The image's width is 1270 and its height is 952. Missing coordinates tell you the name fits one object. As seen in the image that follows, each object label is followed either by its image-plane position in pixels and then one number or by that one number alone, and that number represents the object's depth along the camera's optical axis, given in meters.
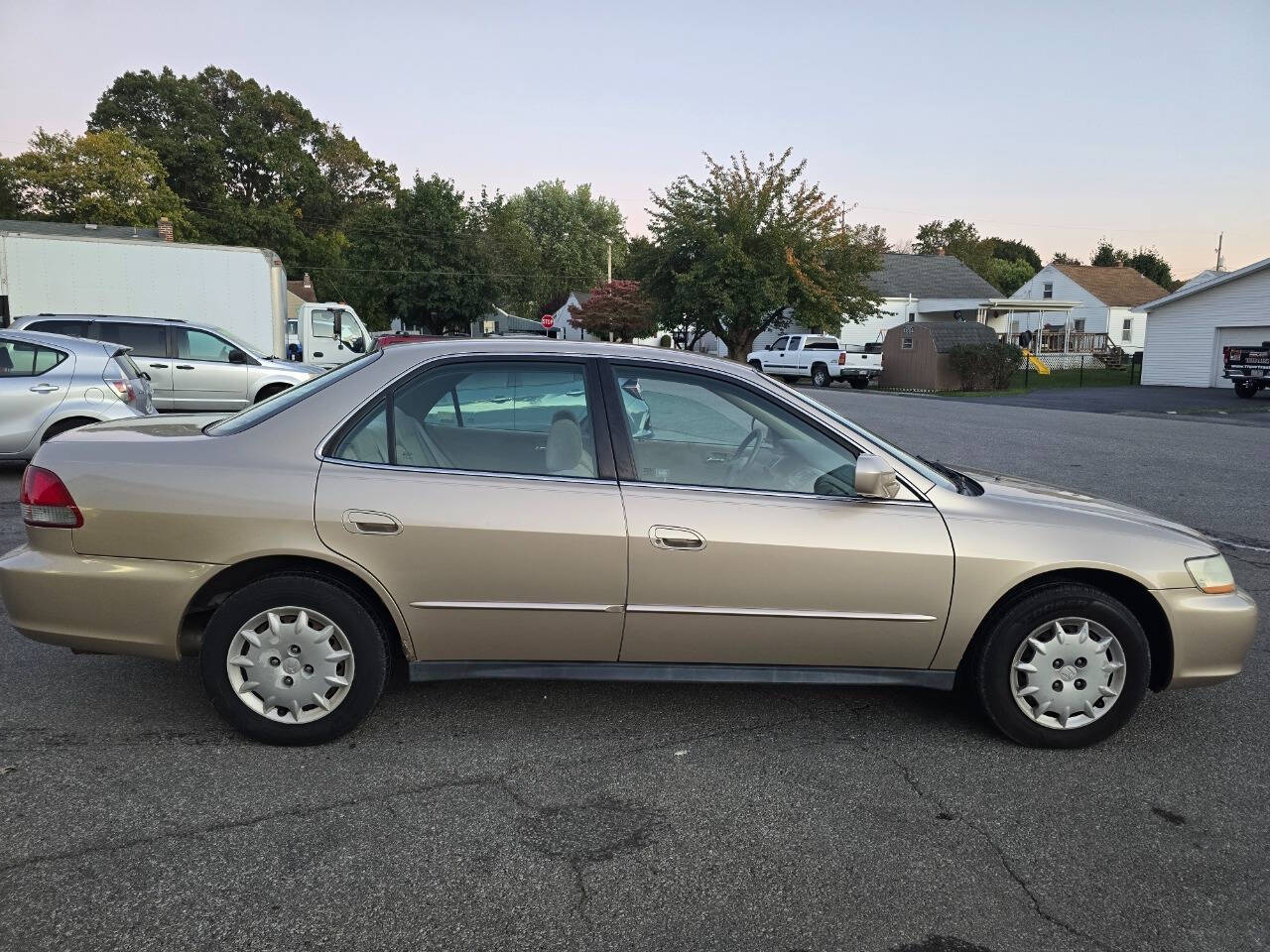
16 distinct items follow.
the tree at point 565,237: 81.71
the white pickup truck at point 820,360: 33.31
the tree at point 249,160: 66.38
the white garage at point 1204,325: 33.56
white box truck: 16.98
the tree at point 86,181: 51.97
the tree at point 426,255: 49.88
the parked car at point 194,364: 13.83
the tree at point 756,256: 36.59
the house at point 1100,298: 54.25
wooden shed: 34.12
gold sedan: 3.46
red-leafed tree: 62.22
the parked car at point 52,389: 9.17
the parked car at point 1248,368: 27.58
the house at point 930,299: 49.00
